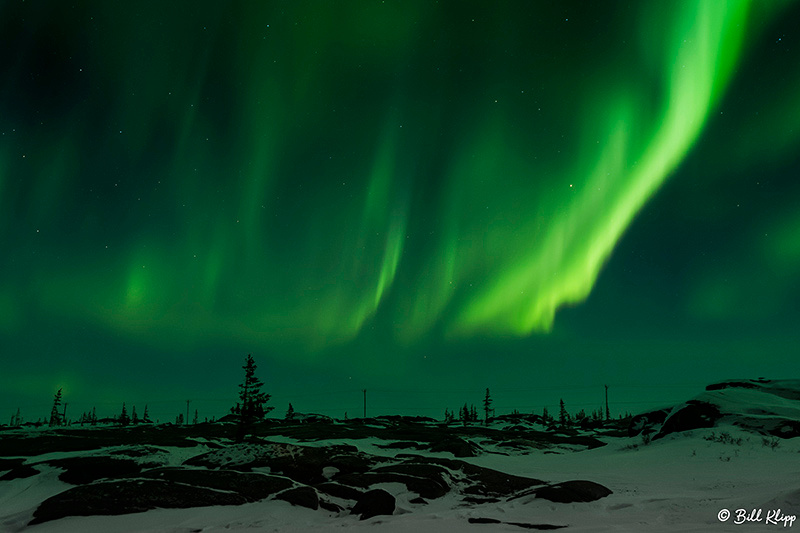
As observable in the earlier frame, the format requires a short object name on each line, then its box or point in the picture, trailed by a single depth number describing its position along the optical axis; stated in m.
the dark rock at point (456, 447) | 44.20
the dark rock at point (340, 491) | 21.20
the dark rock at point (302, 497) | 19.39
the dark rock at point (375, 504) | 17.64
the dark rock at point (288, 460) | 26.48
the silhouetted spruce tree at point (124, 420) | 127.94
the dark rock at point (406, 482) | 21.59
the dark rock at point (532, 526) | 13.43
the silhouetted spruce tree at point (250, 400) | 57.75
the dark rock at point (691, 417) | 39.01
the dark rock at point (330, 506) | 19.20
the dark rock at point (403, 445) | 52.78
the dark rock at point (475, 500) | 19.92
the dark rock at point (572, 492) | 17.25
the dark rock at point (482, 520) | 14.55
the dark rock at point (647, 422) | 46.28
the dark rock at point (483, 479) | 22.72
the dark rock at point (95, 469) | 27.59
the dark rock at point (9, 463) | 33.94
